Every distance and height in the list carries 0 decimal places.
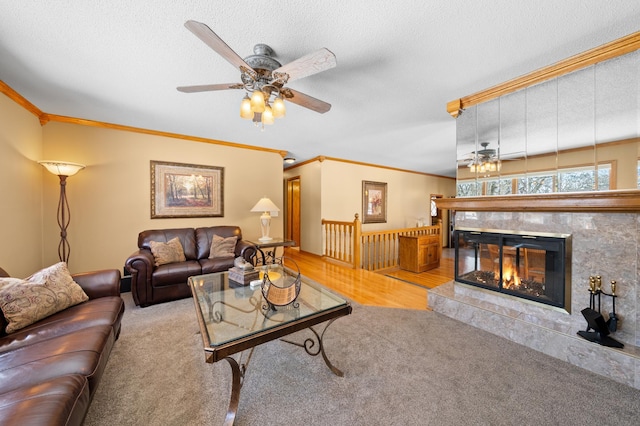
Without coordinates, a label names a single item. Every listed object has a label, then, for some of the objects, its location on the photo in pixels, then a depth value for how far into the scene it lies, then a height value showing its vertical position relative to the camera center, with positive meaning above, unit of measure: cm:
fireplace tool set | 181 -82
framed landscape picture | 389 +34
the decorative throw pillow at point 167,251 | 319 -56
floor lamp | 288 +13
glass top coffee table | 134 -71
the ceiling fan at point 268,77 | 152 +96
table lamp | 406 +1
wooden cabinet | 536 -94
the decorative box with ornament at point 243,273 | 229 -60
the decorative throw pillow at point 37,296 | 157 -60
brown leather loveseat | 286 -70
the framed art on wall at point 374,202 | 632 +24
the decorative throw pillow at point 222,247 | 363 -55
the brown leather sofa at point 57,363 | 94 -77
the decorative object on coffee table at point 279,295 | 179 -65
